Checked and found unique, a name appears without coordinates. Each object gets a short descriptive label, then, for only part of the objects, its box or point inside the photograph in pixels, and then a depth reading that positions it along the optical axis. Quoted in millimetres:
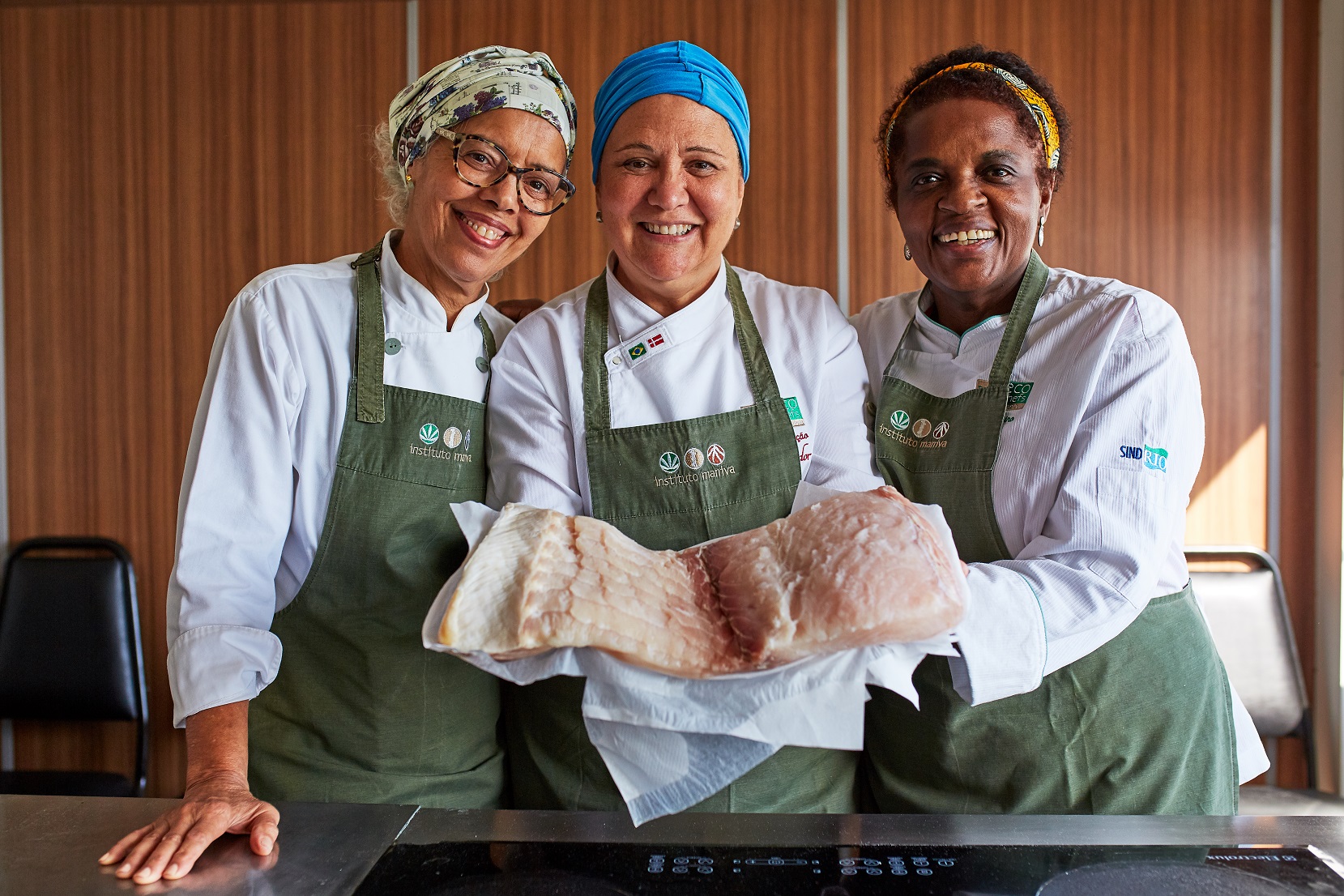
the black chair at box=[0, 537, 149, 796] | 2824
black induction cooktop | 832
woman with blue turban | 1381
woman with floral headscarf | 1316
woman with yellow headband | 1220
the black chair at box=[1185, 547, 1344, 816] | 2719
